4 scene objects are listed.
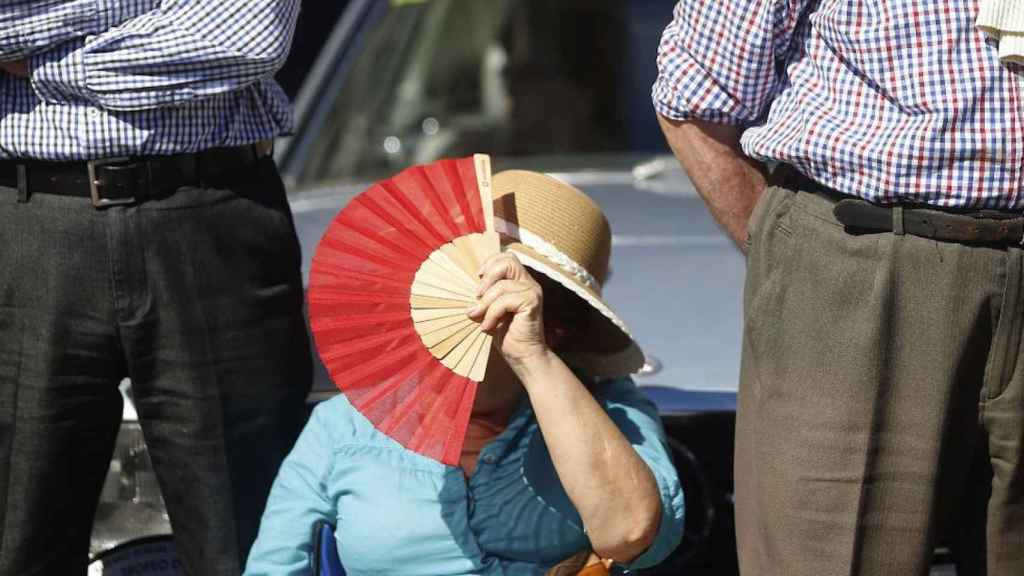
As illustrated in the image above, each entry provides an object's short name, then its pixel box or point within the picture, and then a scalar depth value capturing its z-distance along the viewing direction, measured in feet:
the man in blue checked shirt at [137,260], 14.01
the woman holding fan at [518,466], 13.25
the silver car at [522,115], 21.20
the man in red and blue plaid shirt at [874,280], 11.78
